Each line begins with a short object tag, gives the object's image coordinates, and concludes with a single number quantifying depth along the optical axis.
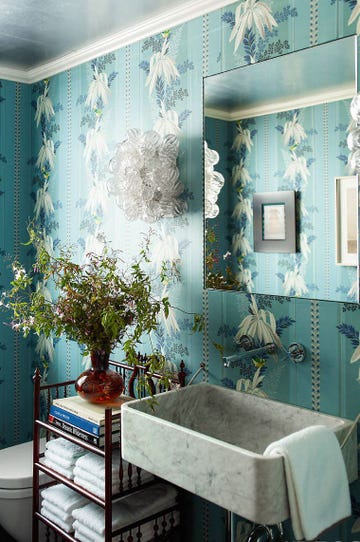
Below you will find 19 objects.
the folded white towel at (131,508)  2.13
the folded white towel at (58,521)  2.31
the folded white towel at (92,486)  2.12
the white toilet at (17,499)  2.60
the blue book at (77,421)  2.14
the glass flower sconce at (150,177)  2.28
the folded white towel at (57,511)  2.31
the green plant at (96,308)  2.20
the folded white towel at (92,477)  2.12
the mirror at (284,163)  1.83
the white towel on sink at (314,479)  1.49
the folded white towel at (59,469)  2.32
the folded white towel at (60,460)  2.33
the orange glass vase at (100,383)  2.30
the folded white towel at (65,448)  2.34
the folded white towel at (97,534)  2.16
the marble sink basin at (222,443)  1.48
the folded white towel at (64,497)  2.32
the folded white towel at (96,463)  2.14
